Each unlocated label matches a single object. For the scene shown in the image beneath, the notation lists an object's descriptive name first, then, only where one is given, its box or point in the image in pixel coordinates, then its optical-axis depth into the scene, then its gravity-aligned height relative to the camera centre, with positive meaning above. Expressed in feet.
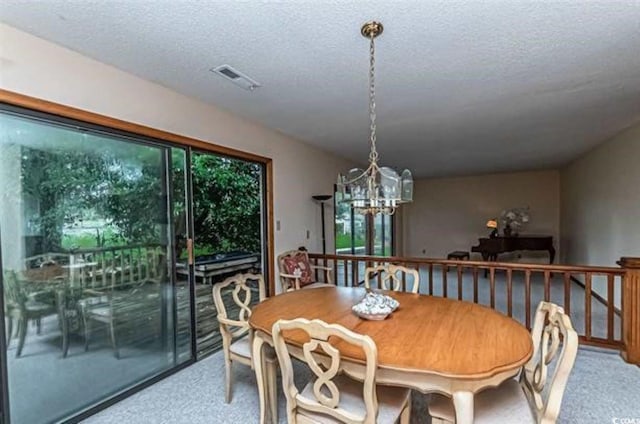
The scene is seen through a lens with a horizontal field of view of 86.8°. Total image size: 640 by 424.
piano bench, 24.41 -3.63
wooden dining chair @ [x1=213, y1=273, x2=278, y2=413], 6.89 -3.08
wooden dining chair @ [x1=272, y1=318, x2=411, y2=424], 4.53 -2.79
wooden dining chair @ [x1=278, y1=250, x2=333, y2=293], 13.41 -2.57
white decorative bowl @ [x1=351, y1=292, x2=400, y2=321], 6.44 -1.97
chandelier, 7.28 +0.43
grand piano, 22.40 -2.61
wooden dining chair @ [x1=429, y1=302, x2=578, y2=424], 4.58 -2.96
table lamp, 23.66 -1.50
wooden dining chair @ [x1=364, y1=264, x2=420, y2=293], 9.44 -2.07
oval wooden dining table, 4.50 -2.16
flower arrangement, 25.91 -1.04
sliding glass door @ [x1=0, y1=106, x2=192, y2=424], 6.63 -1.23
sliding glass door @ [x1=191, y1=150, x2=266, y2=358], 10.87 -0.63
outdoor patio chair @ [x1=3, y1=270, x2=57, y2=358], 6.42 -1.91
